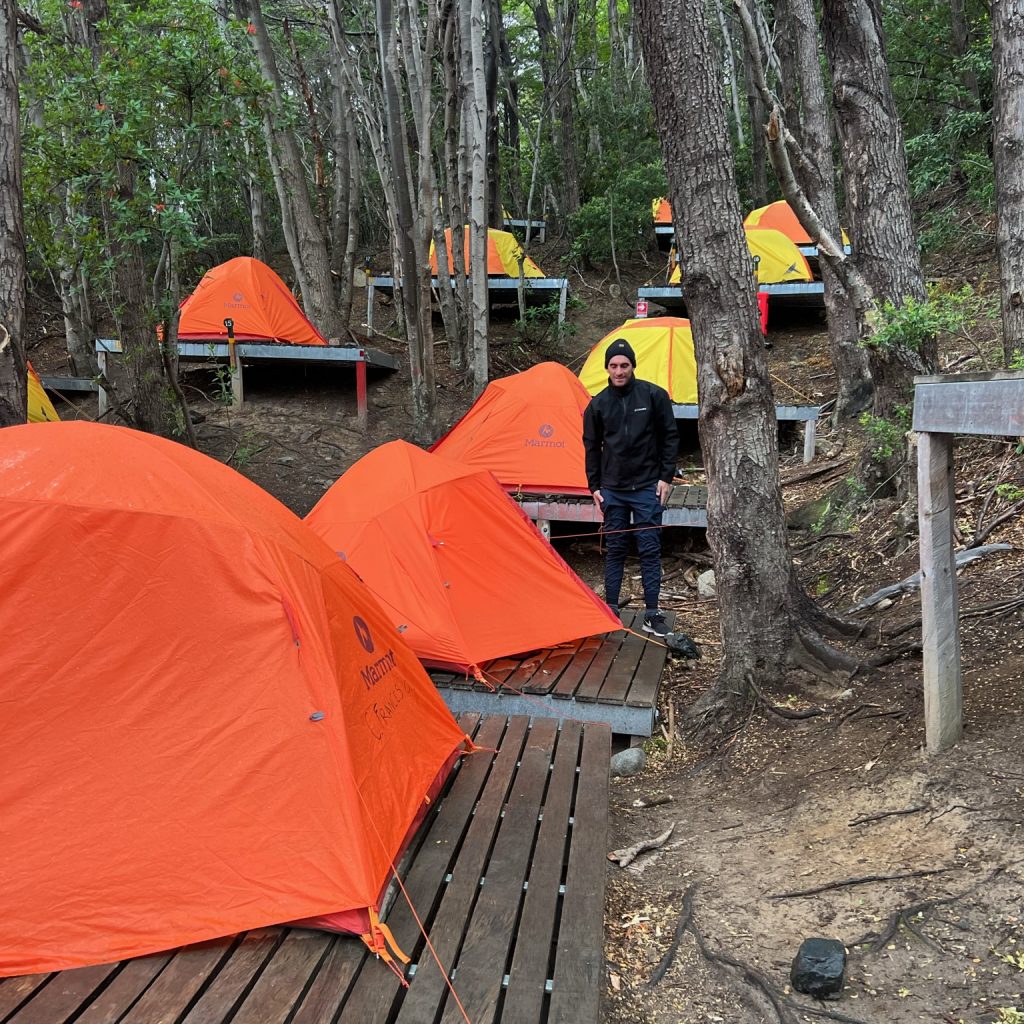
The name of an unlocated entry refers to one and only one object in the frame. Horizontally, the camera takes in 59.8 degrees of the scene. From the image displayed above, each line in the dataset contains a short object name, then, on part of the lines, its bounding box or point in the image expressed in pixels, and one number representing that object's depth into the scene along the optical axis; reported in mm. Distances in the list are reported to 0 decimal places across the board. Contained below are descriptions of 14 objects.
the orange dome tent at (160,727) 2723
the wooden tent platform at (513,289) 15125
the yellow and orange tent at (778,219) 16531
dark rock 2580
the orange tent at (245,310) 12305
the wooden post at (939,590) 3443
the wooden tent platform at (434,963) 2408
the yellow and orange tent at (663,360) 10664
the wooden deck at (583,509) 8260
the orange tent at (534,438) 8844
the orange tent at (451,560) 5426
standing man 5977
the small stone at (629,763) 4684
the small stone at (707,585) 7566
